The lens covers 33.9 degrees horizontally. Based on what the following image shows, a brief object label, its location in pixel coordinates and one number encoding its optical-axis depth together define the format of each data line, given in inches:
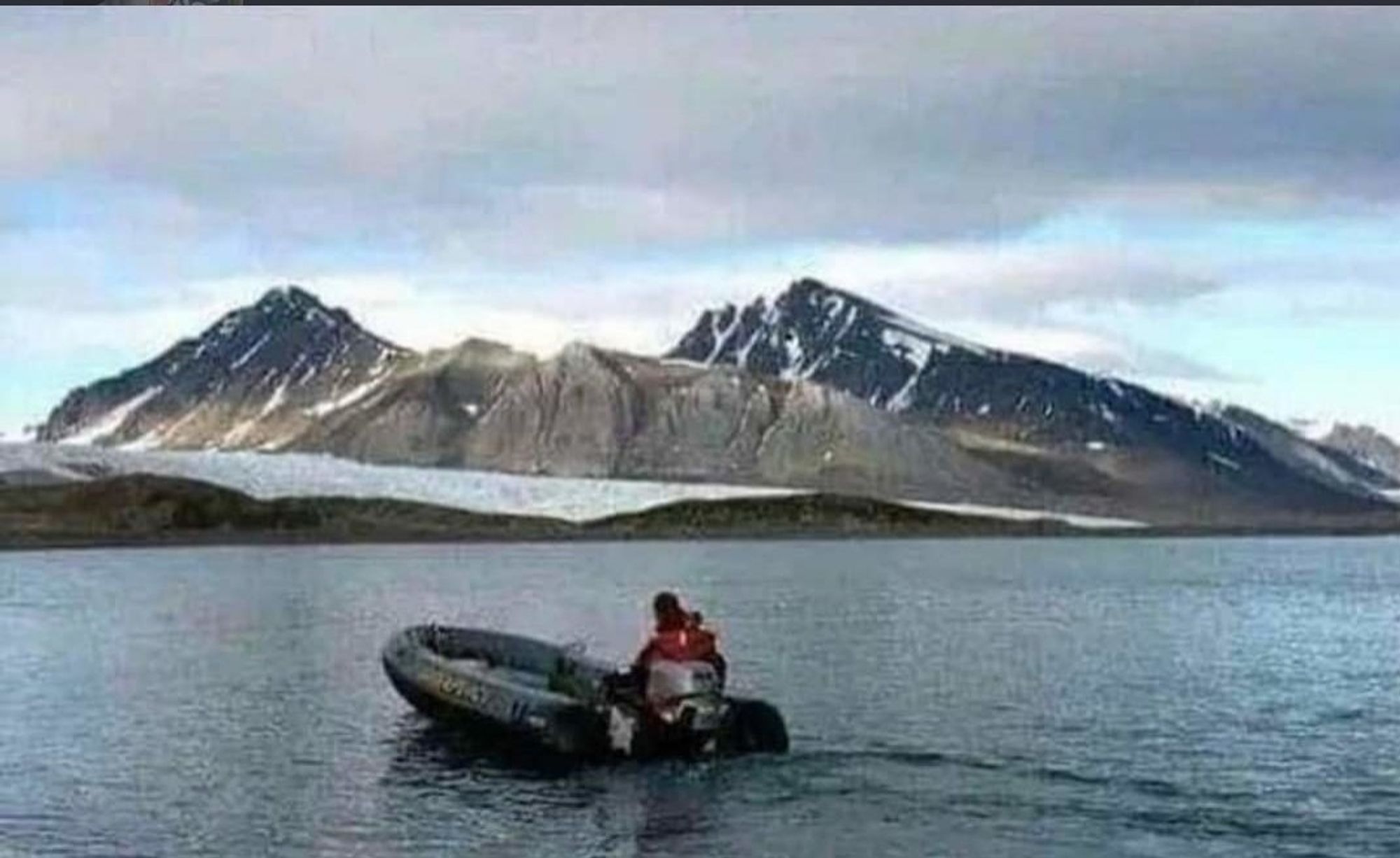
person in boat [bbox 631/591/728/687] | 1240.8
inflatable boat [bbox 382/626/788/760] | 1238.9
